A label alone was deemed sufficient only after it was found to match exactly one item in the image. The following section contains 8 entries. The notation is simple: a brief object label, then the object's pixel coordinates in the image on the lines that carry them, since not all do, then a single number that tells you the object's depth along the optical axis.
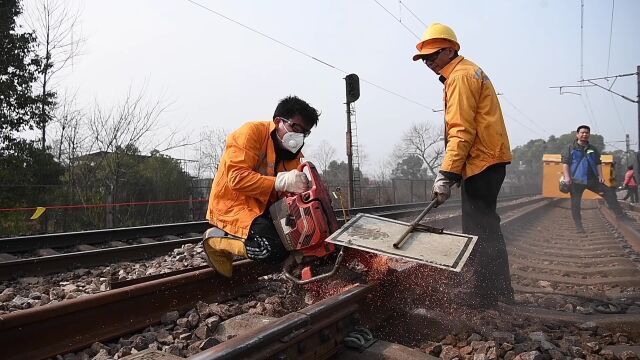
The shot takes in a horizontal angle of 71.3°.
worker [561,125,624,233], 8.30
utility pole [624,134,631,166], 55.15
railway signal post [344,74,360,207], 12.30
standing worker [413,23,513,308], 3.41
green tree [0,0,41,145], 15.67
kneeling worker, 3.22
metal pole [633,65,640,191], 18.50
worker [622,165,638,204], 18.56
